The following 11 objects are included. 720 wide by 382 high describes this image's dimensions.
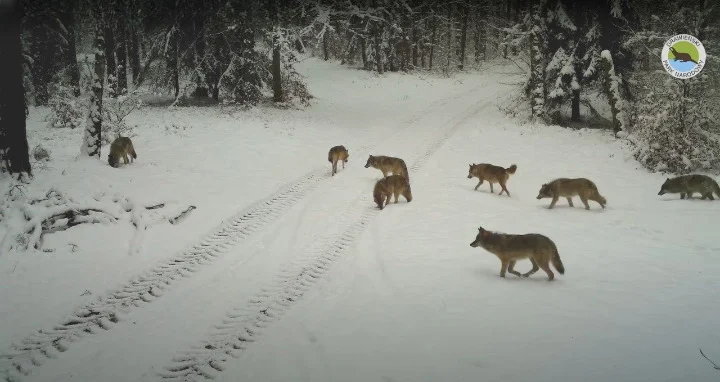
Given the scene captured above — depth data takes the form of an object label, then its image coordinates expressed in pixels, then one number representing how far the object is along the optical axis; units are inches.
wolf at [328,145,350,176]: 568.4
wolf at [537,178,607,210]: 455.2
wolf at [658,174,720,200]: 476.7
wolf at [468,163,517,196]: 515.5
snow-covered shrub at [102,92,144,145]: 642.1
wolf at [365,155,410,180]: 536.6
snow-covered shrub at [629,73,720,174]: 587.5
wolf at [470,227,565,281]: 283.3
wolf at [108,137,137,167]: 540.4
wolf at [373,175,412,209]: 450.3
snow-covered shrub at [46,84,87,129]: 801.6
